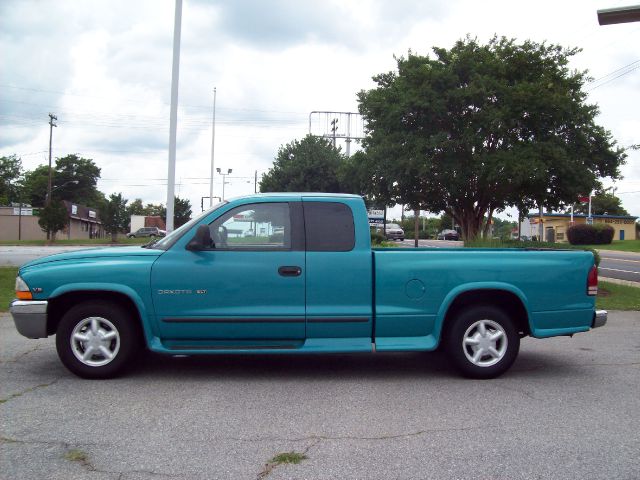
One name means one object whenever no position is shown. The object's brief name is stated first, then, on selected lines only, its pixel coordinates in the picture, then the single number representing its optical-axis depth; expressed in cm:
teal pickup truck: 581
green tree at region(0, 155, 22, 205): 8742
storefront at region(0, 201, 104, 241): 6744
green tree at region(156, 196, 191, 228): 6178
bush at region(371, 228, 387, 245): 2575
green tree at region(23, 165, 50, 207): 9719
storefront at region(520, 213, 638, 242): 6389
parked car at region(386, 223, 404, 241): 5184
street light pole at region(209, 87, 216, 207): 3942
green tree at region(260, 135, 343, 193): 3684
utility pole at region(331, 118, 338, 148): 5925
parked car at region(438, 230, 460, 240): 6888
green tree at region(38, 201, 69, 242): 4671
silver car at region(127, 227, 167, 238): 7000
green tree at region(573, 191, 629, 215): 9300
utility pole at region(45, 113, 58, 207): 5500
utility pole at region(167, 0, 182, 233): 1614
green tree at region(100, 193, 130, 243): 5459
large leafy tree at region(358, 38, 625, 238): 1730
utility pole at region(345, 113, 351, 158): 5741
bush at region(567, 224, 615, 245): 5381
